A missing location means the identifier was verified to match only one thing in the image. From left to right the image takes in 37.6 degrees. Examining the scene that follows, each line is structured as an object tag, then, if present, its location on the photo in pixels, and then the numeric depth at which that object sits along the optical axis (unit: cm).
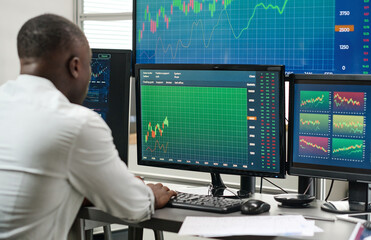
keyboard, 182
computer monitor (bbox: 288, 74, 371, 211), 185
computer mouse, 179
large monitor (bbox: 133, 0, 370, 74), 249
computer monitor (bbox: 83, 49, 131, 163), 230
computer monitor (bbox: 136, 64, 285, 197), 198
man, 140
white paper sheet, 154
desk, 162
